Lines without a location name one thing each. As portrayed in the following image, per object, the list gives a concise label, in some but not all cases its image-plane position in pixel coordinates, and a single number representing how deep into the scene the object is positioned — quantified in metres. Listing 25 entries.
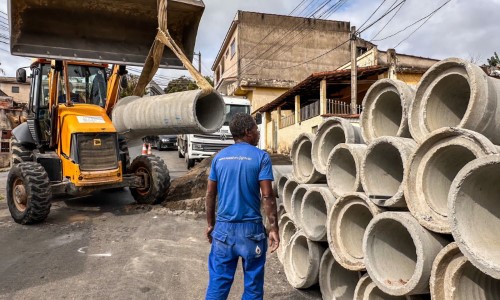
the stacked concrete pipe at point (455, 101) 2.38
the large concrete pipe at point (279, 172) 5.24
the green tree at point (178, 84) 39.78
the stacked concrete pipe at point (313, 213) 3.83
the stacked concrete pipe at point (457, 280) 2.34
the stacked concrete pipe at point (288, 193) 4.58
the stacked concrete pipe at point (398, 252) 2.46
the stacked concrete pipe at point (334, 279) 3.61
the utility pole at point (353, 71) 12.80
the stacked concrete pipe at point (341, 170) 3.59
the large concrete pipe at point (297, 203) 4.20
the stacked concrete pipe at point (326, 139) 3.91
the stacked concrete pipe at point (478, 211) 2.06
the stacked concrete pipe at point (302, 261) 3.88
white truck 14.89
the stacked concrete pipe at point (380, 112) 3.47
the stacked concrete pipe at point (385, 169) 2.82
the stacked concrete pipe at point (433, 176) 2.47
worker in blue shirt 2.97
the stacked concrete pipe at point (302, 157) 4.46
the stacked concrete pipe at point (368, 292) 2.96
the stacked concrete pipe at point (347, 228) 3.32
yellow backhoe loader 6.23
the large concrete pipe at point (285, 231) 4.72
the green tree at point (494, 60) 23.31
